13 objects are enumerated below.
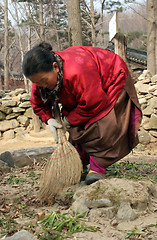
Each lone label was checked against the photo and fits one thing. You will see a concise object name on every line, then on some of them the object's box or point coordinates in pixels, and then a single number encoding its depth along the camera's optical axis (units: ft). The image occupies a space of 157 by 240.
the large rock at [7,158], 13.20
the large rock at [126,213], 6.53
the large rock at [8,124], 28.34
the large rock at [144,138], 21.40
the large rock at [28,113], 29.99
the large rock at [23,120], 29.27
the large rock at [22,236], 5.07
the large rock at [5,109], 29.32
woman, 7.63
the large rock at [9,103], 29.63
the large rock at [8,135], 27.62
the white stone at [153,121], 21.58
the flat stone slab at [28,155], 13.17
